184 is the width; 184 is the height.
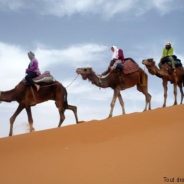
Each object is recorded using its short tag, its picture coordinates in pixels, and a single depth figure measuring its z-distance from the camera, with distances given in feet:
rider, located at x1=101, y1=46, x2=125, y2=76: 61.77
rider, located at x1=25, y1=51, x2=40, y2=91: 60.75
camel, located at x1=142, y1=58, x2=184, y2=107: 64.28
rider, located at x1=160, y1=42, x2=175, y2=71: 65.57
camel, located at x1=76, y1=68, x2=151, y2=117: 60.70
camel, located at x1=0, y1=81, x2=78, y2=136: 60.80
